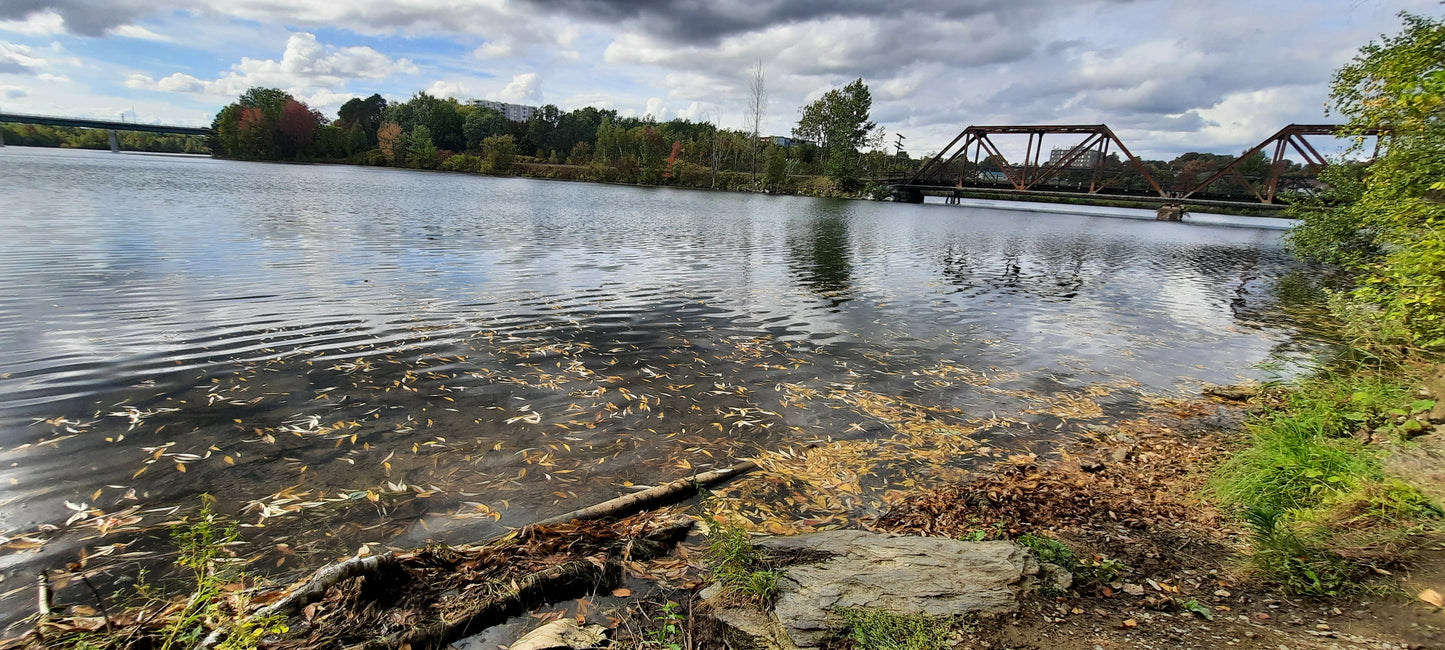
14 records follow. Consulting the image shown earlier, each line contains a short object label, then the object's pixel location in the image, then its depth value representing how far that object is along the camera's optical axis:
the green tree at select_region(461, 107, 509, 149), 143.38
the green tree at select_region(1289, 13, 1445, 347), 6.45
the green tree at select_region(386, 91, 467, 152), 144.00
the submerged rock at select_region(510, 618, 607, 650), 3.49
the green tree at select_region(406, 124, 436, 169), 128.88
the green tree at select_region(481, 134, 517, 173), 122.19
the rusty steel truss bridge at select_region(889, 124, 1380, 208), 82.62
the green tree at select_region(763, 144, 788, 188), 107.75
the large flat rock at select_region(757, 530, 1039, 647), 3.87
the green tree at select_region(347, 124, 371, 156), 136.88
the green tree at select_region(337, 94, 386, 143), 164.25
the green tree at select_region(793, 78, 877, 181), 113.94
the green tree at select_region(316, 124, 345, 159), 134.38
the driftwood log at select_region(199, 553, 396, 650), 3.41
